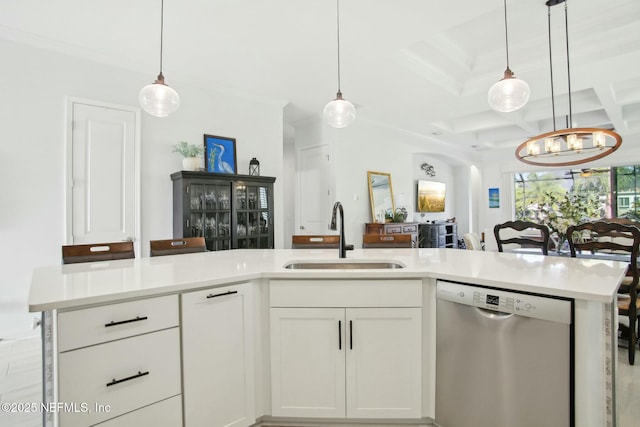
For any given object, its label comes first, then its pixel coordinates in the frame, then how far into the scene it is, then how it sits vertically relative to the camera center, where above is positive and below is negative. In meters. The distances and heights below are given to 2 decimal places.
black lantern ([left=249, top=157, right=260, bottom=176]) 4.30 +0.69
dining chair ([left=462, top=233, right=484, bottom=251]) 4.21 -0.30
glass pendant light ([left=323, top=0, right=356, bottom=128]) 2.64 +0.86
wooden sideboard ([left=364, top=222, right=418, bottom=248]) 5.68 -0.15
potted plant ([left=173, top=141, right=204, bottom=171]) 3.66 +0.76
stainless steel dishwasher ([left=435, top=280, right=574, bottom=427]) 1.26 -0.59
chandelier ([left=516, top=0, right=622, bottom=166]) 2.93 +0.74
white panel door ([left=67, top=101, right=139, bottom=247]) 3.21 +0.49
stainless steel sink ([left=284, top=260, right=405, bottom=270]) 2.04 -0.28
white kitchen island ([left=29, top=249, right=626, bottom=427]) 1.19 -0.47
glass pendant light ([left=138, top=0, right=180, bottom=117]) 2.20 +0.82
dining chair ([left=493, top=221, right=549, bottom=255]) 2.61 -0.17
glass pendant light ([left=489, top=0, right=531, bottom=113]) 2.21 +0.84
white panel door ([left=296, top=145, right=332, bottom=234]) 5.52 +0.50
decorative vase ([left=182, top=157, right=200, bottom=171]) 3.65 +0.63
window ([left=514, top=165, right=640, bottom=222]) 7.64 +0.75
